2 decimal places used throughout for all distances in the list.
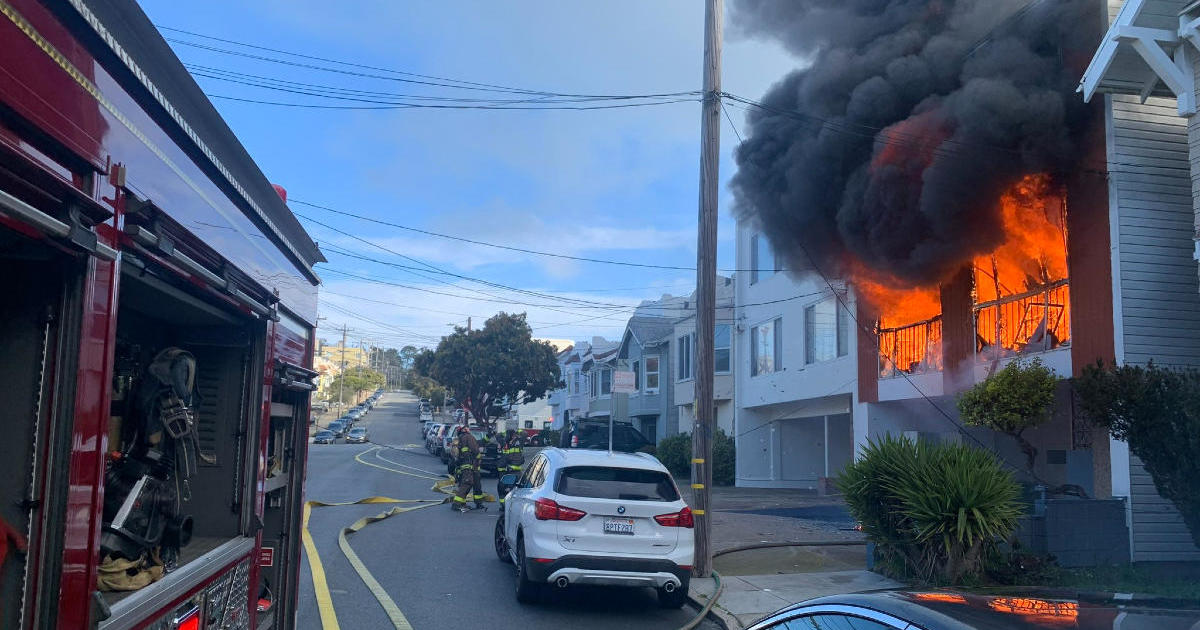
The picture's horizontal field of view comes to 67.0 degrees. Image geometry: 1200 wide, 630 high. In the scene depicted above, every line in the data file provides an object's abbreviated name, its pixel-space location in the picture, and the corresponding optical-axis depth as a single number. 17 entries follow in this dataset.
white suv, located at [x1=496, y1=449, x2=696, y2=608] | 8.65
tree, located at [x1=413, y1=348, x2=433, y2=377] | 51.31
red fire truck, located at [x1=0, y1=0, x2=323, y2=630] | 2.33
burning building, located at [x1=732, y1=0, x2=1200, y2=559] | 11.29
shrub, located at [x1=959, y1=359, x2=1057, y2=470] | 11.84
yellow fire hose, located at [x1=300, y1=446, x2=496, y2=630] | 8.25
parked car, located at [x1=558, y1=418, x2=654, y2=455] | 28.77
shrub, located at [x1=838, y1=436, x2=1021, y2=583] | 9.40
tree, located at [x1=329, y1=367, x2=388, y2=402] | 102.88
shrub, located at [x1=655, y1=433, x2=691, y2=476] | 28.48
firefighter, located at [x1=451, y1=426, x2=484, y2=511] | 17.66
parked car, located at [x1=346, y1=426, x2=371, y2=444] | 56.00
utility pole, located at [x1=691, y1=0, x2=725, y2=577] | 10.54
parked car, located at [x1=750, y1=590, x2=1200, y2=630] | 2.44
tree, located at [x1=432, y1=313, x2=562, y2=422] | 46.50
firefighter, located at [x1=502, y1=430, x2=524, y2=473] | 20.17
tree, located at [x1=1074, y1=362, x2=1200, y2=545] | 8.43
